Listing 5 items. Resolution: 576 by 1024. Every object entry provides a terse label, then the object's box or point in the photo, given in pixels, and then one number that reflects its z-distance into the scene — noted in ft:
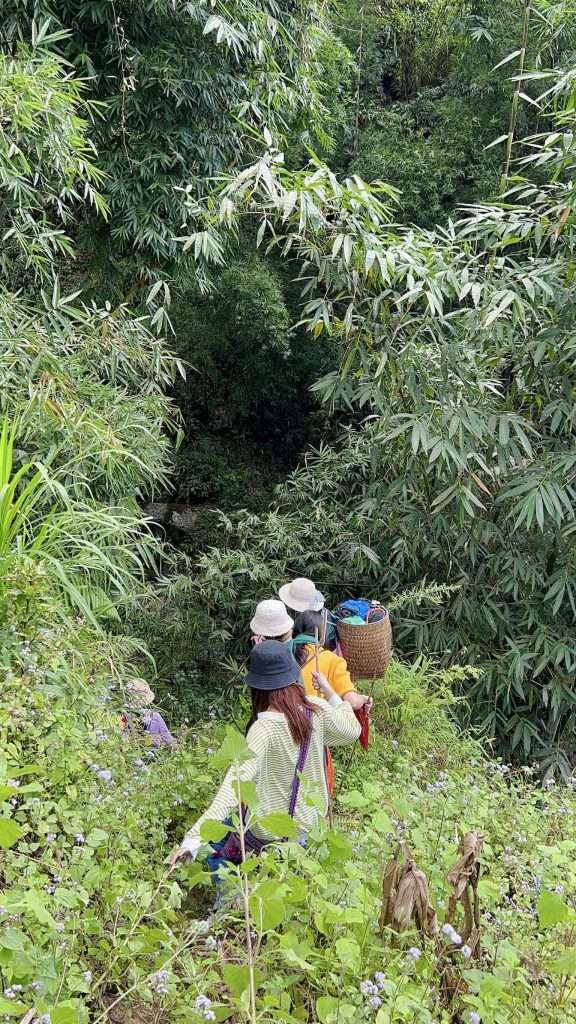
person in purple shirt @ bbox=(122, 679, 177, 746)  8.23
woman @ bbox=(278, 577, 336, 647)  8.68
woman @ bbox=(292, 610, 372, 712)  7.54
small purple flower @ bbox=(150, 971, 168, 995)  3.71
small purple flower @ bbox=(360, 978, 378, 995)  3.59
